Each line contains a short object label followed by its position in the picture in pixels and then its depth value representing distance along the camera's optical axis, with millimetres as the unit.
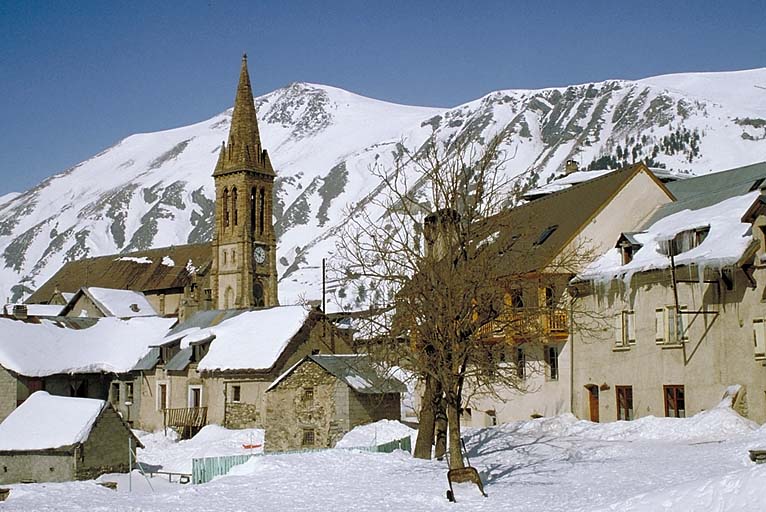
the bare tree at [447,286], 26547
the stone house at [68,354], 55344
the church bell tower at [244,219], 95062
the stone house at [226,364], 50719
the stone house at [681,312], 32094
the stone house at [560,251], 39375
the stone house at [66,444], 38094
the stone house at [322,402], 42469
